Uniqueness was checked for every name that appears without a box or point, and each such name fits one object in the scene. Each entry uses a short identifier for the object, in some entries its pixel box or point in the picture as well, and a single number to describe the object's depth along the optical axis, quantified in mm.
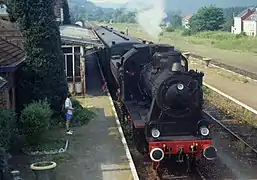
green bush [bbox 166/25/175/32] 90081
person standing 15281
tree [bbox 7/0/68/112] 15461
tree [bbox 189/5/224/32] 88594
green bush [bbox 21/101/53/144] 13008
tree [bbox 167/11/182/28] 110300
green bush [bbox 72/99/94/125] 16750
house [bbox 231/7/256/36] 95188
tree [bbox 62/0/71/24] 46084
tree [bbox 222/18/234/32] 103538
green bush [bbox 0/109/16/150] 10750
